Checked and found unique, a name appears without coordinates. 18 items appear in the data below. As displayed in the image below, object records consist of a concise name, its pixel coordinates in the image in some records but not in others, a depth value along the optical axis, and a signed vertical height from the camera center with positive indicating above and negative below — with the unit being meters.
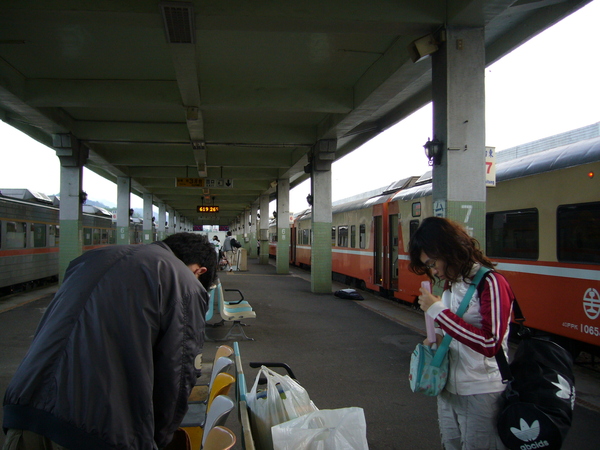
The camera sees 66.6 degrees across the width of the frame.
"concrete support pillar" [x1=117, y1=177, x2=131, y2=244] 20.88 +1.50
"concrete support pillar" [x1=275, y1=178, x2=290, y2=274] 20.56 +0.51
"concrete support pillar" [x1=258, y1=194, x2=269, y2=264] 27.84 +0.36
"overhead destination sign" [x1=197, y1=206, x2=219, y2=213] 25.56 +1.45
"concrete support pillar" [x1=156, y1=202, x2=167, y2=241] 37.86 +1.48
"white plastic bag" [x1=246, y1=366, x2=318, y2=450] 2.25 -0.86
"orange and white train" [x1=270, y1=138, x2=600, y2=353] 5.73 +0.00
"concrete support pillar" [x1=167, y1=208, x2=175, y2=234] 47.28 +1.42
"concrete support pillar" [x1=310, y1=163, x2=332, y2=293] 13.81 +0.13
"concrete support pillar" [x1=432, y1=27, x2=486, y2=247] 6.19 +1.46
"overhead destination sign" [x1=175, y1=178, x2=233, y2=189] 18.67 +2.17
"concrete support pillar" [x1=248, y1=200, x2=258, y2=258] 35.30 +0.48
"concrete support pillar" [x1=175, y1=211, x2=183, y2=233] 53.87 +1.68
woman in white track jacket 2.22 -0.46
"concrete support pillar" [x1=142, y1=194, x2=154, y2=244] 28.55 +0.92
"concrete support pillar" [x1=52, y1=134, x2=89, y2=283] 13.75 +0.90
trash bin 21.89 -1.17
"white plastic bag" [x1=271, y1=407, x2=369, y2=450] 1.98 -0.86
